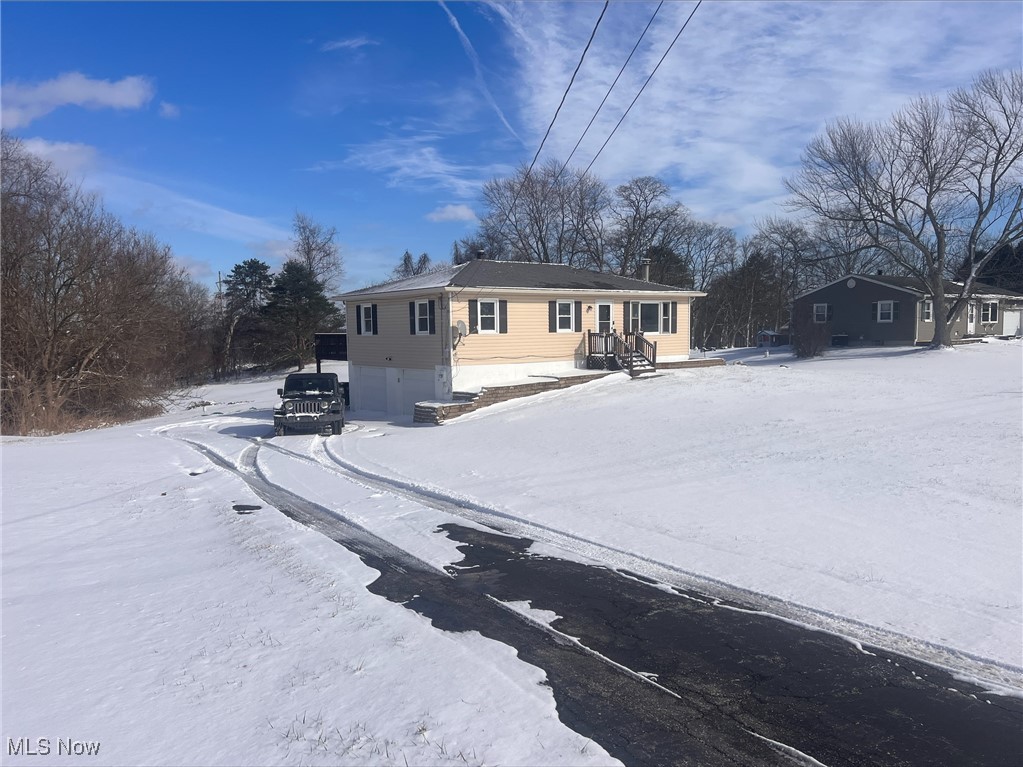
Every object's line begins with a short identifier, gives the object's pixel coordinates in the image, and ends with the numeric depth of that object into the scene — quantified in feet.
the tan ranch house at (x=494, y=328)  79.30
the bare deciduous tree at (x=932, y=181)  107.45
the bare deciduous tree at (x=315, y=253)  211.20
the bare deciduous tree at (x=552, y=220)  181.78
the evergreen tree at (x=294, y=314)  176.04
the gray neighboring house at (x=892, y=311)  127.03
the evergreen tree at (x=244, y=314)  186.09
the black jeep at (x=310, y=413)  69.51
